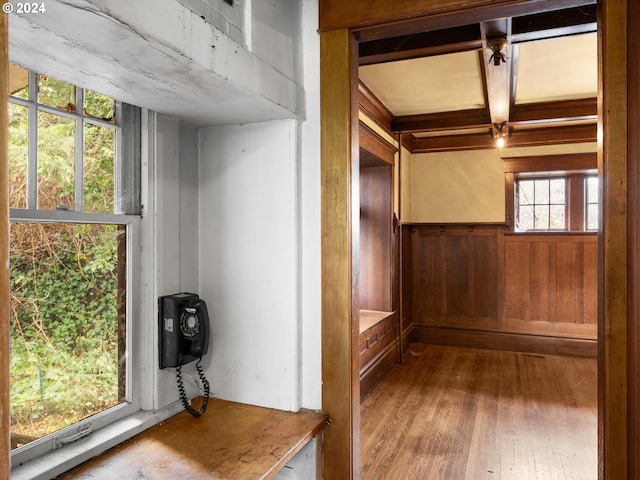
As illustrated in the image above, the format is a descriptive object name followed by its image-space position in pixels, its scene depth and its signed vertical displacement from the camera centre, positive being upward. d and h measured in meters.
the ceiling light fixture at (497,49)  2.33 +1.06
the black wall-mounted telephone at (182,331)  1.72 -0.36
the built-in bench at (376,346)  3.87 -1.03
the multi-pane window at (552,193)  5.10 +0.56
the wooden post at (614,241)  1.33 +0.00
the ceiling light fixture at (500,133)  4.53 +1.16
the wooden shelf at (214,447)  1.34 -0.70
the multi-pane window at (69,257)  1.29 -0.05
